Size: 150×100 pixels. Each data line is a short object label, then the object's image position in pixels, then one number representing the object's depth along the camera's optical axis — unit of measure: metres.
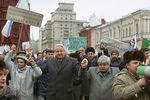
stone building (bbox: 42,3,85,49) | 84.23
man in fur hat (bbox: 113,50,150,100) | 1.91
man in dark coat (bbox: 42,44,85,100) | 3.56
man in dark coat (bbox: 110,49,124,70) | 4.83
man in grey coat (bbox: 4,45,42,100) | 3.63
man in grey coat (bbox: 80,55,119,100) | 3.40
